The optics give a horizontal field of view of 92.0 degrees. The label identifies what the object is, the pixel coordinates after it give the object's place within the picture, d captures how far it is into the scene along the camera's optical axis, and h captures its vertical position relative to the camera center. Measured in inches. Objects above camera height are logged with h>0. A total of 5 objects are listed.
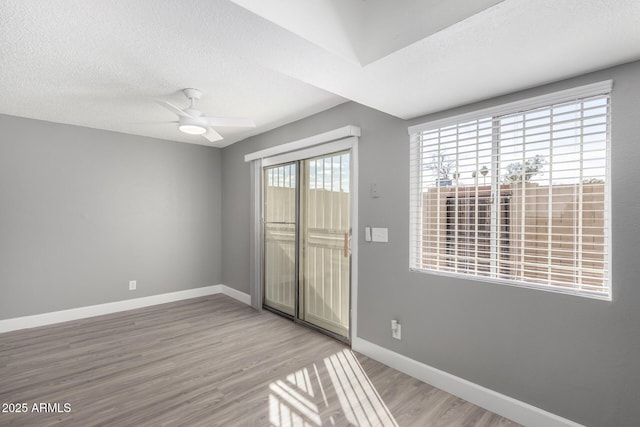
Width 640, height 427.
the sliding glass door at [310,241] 129.2 -13.4
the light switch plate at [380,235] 109.3 -7.9
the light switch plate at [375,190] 111.5 +8.3
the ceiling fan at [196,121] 104.8 +31.7
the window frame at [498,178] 68.6 +10.2
